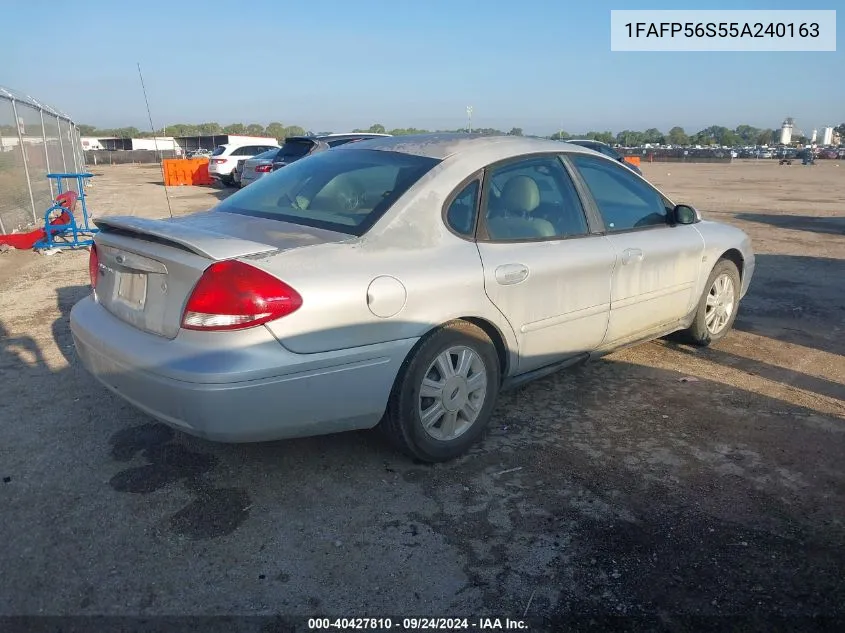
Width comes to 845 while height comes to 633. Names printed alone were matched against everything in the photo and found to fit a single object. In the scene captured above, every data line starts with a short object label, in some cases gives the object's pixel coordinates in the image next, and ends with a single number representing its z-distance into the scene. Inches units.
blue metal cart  382.0
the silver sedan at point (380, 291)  105.1
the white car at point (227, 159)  919.0
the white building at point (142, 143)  2403.3
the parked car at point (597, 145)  572.4
